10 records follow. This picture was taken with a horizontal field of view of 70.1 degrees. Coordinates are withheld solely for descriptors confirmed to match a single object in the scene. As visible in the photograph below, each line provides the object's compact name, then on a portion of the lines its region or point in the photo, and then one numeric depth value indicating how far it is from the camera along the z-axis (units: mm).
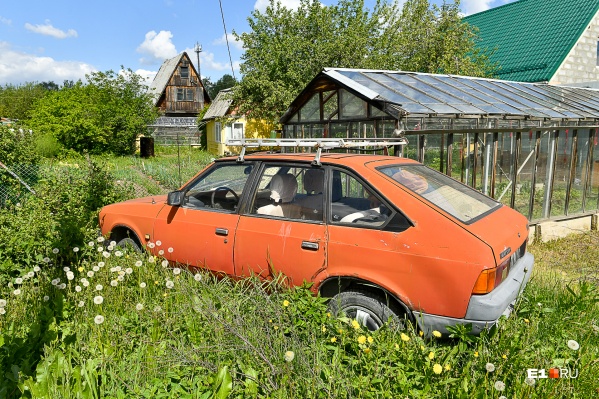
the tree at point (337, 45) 21328
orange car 3025
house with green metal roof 19688
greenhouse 8391
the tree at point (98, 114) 23703
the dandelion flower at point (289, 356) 2422
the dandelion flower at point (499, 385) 2219
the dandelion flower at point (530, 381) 2213
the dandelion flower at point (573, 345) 2432
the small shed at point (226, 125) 26562
